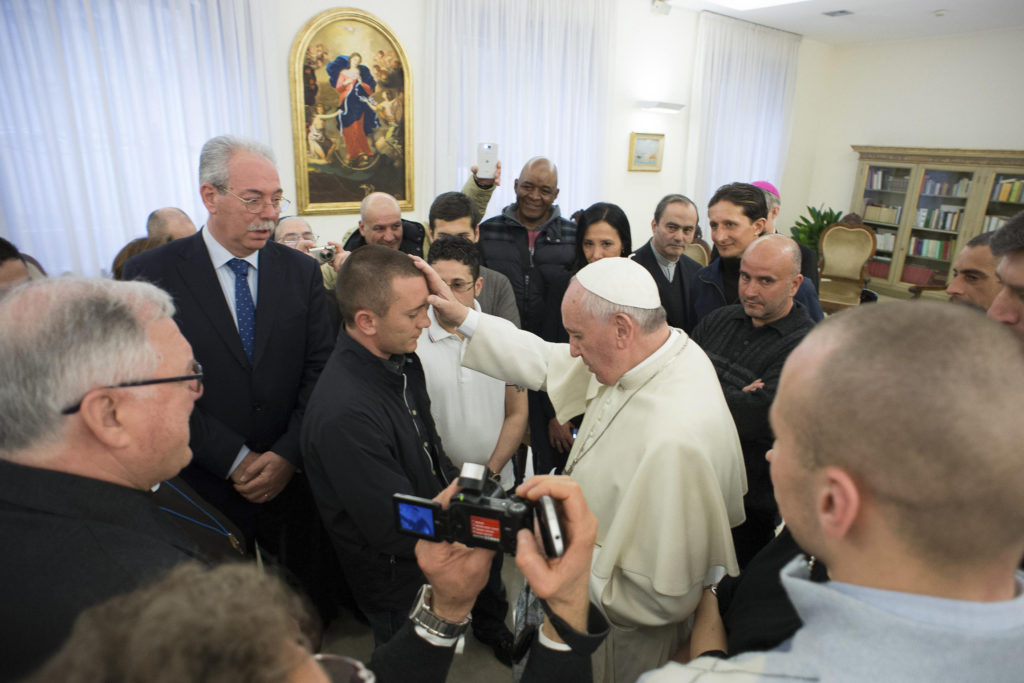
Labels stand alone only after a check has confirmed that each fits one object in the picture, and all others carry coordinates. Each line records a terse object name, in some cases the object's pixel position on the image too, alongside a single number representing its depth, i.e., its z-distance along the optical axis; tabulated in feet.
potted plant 29.37
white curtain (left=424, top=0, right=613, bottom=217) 19.74
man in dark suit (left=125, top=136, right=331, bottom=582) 6.63
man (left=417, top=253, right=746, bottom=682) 4.70
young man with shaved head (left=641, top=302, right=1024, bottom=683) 2.04
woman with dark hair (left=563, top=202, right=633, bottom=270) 10.74
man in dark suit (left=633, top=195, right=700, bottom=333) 10.77
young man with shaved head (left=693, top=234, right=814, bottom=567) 6.87
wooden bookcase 26.08
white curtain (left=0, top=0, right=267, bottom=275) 13.08
